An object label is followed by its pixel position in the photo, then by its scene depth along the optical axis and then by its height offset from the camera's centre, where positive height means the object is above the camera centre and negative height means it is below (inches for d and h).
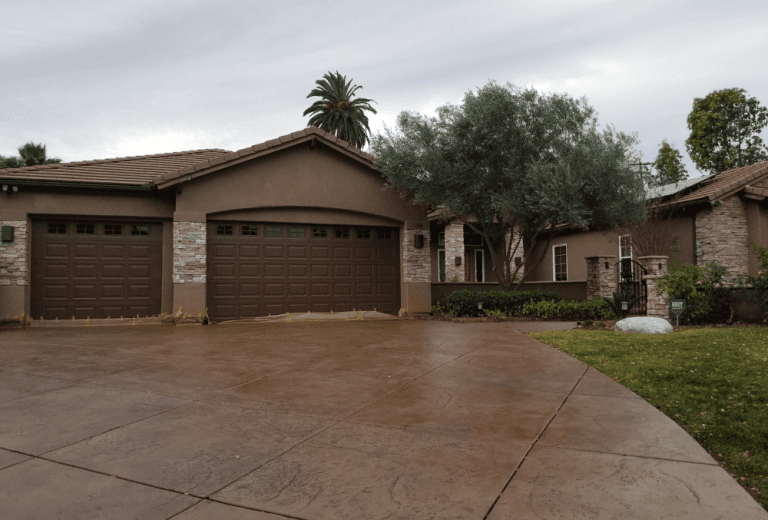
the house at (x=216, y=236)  462.9 +41.6
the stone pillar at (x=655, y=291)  421.1 -15.7
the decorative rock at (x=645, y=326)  341.4 -38.0
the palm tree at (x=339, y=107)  1229.7 +437.8
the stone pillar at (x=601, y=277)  530.6 -3.9
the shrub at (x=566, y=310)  496.7 -37.9
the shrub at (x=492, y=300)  506.3 -27.7
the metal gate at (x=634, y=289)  474.0 -16.1
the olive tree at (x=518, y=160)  466.6 +116.2
